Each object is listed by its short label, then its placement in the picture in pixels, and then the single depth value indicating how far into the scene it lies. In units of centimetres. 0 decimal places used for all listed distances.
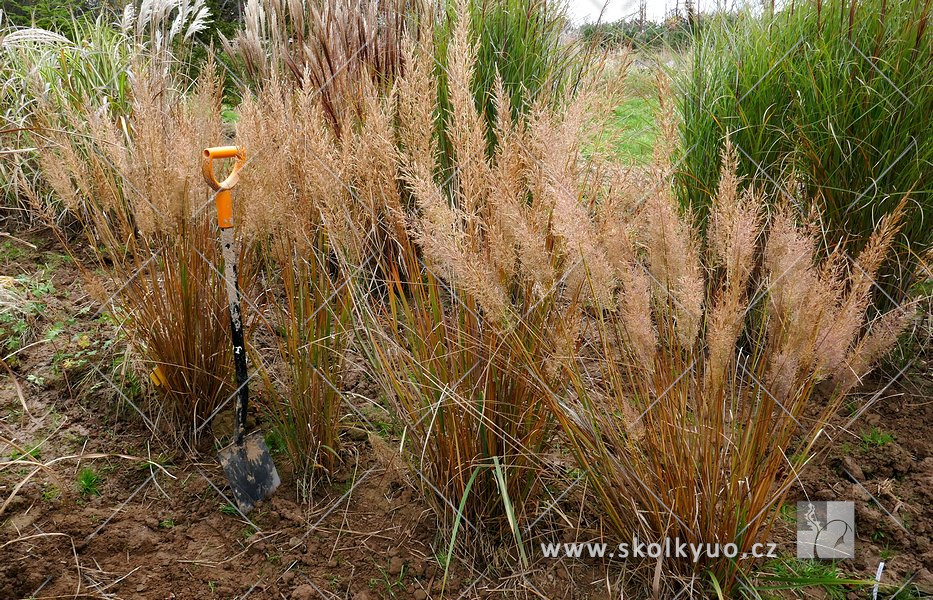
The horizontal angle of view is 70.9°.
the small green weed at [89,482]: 205
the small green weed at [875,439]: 220
